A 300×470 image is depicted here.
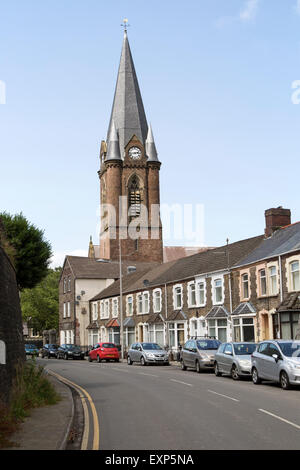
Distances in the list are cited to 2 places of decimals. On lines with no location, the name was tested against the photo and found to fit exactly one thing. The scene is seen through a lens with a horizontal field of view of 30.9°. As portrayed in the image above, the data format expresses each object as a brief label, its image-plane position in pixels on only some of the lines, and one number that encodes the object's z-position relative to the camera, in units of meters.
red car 43.97
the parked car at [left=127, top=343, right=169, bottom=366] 35.09
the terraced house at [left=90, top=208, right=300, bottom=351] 30.12
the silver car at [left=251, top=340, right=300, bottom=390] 18.27
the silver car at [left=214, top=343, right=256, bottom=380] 22.90
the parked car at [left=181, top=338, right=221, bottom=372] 27.59
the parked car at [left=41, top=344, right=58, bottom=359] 56.69
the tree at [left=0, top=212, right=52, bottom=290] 36.38
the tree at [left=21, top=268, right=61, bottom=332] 85.22
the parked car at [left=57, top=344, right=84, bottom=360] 51.47
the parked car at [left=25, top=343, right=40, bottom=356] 53.57
